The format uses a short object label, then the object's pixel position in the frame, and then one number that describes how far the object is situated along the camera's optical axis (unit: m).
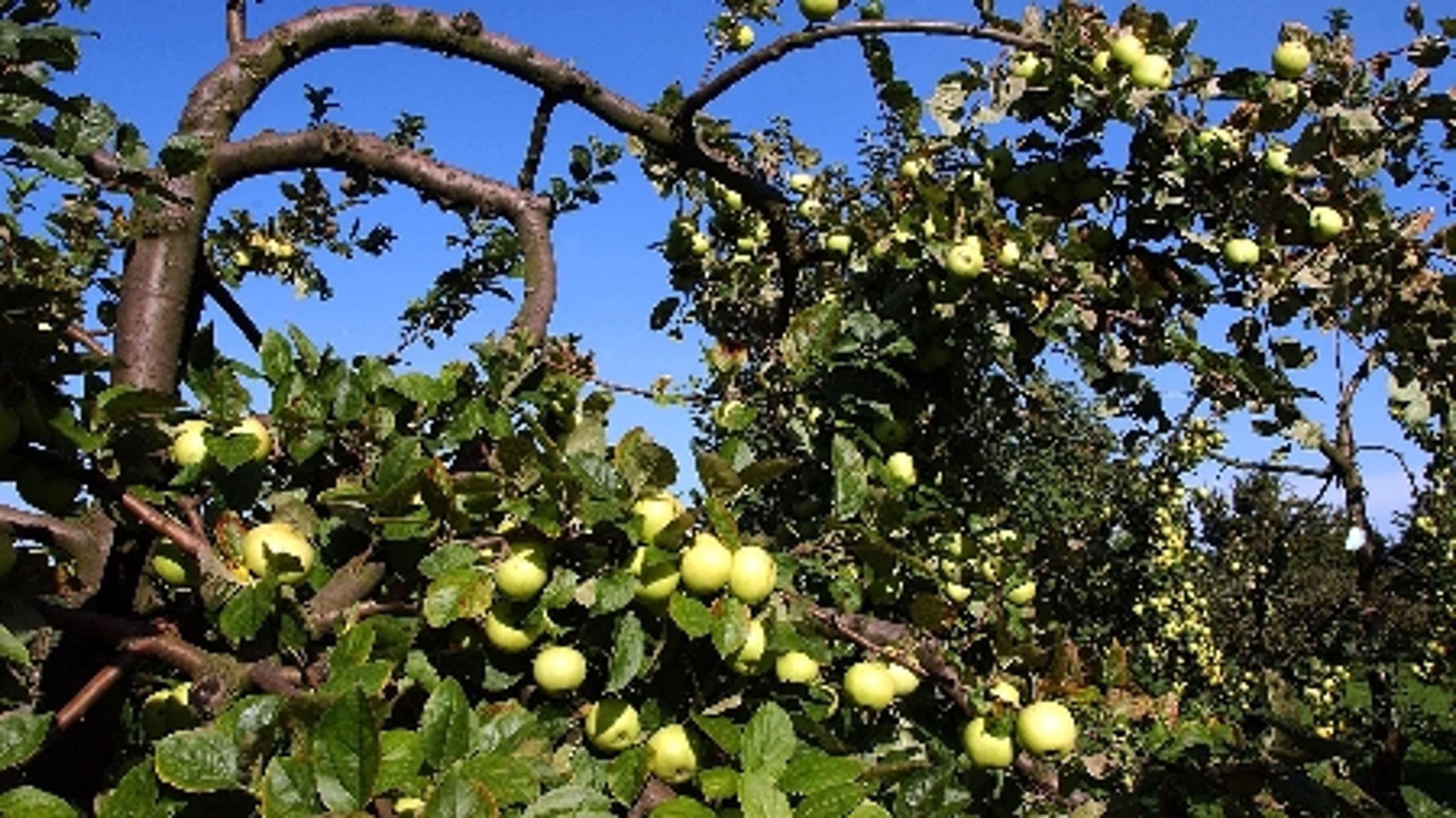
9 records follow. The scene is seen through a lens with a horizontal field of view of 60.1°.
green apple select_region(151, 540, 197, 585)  1.62
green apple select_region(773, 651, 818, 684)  1.70
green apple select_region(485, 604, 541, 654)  1.54
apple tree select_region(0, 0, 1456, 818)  1.42
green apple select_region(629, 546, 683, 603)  1.49
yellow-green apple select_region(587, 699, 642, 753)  1.54
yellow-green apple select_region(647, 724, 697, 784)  1.53
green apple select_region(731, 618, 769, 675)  1.57
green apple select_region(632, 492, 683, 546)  1.51
